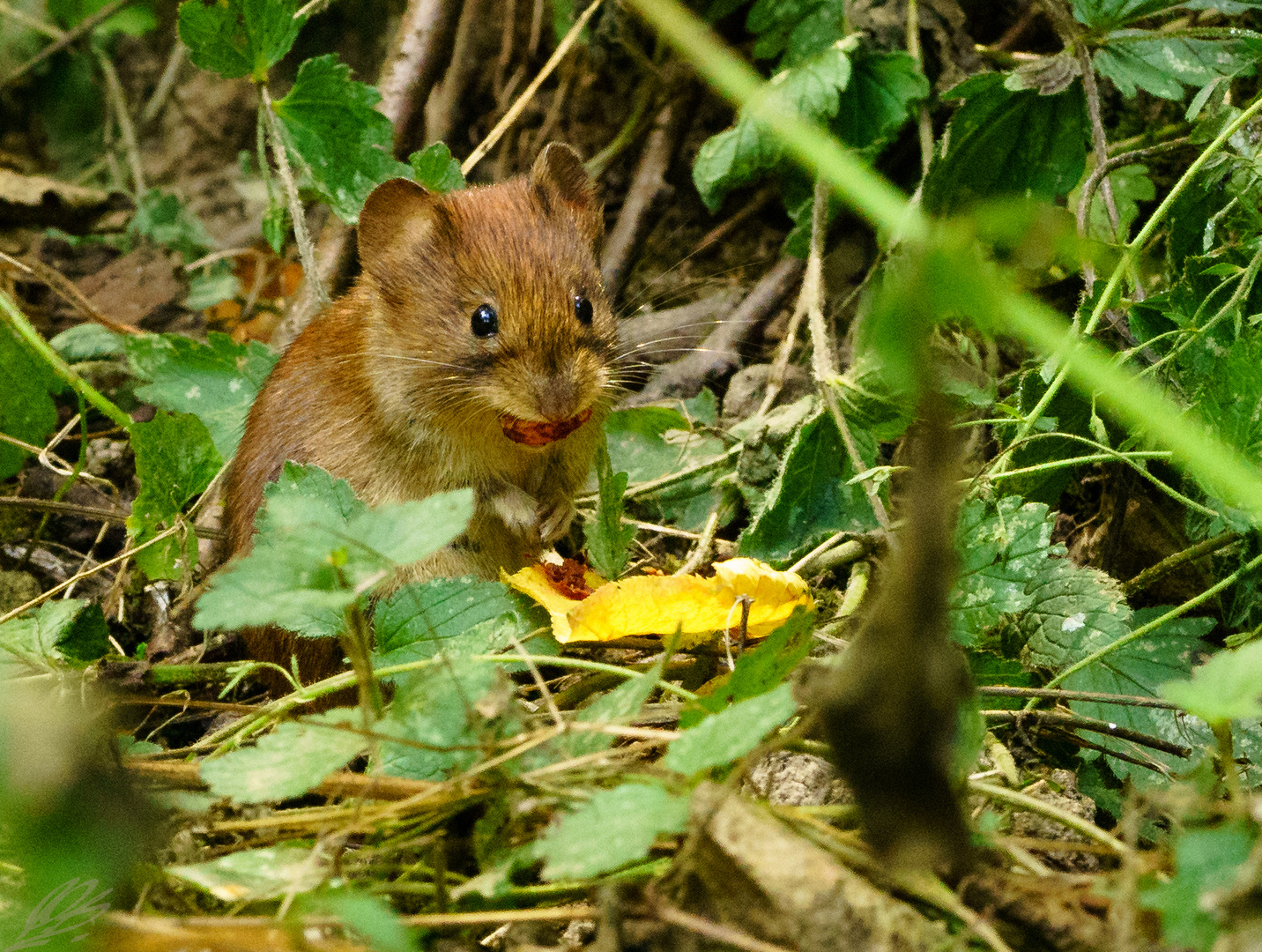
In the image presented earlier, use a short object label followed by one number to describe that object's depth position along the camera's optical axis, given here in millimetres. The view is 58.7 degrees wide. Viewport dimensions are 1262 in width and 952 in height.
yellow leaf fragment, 2539
